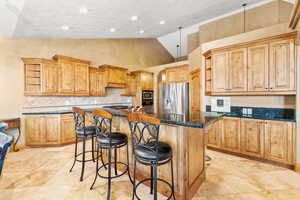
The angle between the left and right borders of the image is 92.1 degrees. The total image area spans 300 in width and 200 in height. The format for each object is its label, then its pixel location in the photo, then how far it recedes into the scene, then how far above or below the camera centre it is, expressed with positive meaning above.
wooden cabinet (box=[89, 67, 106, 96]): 5.05 +0.57
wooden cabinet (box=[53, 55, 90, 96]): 4.19 +0.69
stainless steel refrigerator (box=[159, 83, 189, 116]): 4.95 +0.05
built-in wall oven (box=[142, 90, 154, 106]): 6.18 +0.06
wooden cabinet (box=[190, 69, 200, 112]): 4.35 +0.27
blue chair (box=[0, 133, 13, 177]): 1.06 -0.36
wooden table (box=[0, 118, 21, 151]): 3.57 -0.64
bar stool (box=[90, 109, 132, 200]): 1.89 -0.55
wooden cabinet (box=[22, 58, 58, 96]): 3.95 +0.61
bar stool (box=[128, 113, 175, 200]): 1.48 -0.57
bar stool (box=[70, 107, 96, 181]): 2.36 -0.51
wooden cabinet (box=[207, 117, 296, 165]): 2.64 -0.81
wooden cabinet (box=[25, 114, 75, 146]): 3.86 -0.85
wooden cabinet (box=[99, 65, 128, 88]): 5.30 +0.86
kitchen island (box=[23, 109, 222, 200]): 1.72 -0.67
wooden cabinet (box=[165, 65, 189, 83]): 5.32 +0.93
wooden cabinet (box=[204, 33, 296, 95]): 2.70 +0.65
